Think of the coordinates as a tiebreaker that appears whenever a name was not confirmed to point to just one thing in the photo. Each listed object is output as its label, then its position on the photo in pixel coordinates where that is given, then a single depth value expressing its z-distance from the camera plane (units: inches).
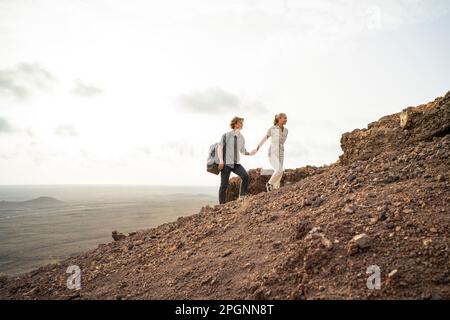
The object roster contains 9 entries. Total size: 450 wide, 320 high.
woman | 323.6
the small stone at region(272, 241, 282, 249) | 167.3
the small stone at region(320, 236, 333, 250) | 141.6
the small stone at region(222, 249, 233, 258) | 182.8
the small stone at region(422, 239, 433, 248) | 124.5
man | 319.0
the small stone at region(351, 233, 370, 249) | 135.2
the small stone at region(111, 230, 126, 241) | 348.5
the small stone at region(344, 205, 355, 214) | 170.6
